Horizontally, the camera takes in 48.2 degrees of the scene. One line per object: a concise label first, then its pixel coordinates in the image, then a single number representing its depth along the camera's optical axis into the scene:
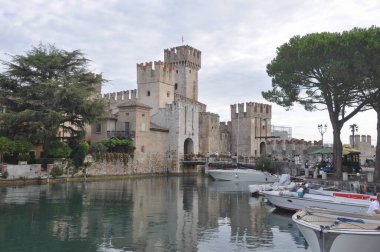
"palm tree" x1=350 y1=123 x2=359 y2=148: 53.91
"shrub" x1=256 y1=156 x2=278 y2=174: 43.50
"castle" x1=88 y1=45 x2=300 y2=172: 45.50
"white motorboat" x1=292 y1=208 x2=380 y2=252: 8.92
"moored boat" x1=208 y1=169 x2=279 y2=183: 38.41
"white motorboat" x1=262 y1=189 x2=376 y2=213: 16.06
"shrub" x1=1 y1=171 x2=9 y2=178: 29.23
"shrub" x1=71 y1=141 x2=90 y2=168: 35.50
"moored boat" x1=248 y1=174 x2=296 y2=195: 23.51
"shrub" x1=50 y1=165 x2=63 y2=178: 32.73
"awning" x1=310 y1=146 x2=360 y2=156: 32.44
